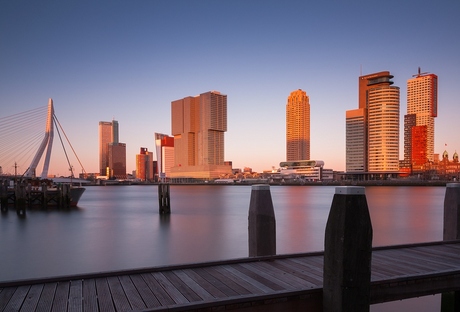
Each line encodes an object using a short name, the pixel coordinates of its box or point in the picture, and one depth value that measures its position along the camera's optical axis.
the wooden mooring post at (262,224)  8.22
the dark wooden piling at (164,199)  38.44
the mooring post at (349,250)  5.49
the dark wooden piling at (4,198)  44.09
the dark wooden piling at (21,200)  39.53
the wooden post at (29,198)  48.93
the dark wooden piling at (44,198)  47.21
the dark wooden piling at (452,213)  10.26
